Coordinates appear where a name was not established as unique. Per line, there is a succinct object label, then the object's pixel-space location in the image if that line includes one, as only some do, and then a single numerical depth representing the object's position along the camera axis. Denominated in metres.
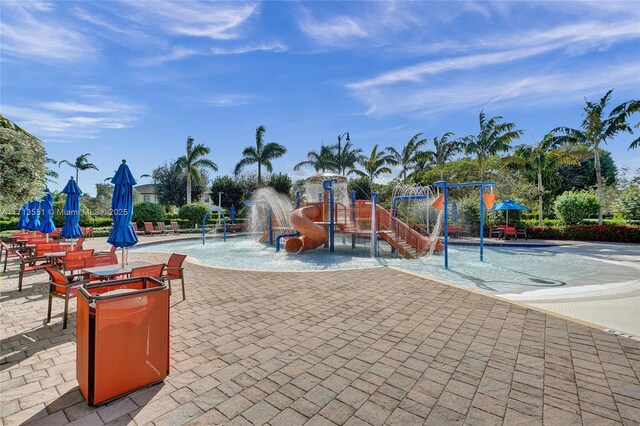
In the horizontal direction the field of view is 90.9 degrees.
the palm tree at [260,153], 39.62
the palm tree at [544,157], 25.77
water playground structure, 14.47
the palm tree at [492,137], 27.22
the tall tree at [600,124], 21.90
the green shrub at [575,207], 22.89
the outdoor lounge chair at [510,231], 20.84
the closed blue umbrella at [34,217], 13.22
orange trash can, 2.90
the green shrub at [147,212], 28.08
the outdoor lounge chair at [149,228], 25.16
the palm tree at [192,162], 40.75
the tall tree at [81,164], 56.97
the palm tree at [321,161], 38.84
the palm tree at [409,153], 36.66
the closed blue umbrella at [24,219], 13.55
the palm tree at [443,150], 35.34
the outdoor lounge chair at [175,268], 6.47
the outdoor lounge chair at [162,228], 26.06
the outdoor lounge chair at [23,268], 7.08
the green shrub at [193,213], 31.16
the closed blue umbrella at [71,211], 10.05
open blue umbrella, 20.10
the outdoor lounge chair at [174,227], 26.94
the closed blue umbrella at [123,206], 6.60
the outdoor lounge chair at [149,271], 5.42
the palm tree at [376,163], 37.59
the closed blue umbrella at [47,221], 10.94
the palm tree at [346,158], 38.88
